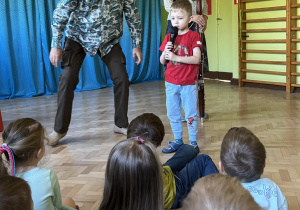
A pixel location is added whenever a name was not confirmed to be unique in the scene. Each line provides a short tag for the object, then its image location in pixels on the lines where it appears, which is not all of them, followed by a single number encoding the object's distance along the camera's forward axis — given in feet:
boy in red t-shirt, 8.98
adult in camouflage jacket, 10.38
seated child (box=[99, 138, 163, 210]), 4.25
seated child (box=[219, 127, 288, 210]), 4.64
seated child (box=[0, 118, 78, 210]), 4.86
